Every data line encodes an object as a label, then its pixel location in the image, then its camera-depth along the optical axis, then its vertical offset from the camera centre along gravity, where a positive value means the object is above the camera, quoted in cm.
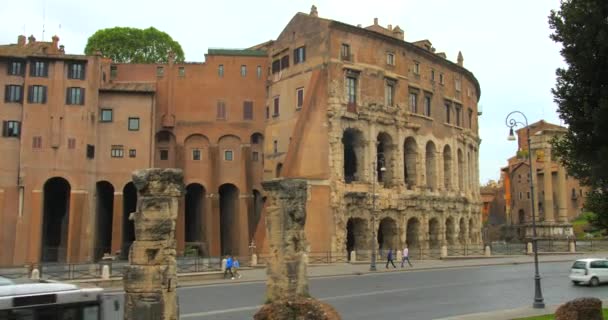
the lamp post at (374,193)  3862 +218
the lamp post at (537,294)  1636 -195
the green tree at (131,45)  5594 +1763
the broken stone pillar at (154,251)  1244 -52
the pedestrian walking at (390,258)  3475 -190
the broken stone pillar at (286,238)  1625 -32
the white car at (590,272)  2331 -187
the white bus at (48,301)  872 -113
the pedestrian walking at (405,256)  3594 -184
